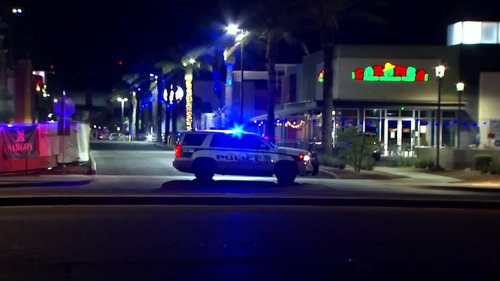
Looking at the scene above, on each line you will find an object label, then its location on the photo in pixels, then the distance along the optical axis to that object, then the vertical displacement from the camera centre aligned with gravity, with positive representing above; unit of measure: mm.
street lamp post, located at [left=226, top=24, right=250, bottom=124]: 42500 +6884
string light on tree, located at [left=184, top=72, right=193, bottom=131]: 66250 +3991
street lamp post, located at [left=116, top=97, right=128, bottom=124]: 132450 +7837
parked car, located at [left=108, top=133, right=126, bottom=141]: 109388 +421
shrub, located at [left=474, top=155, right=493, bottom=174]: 32934 -868
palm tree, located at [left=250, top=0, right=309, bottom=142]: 40562 +7010
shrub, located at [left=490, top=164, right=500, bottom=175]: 31961 -1126
